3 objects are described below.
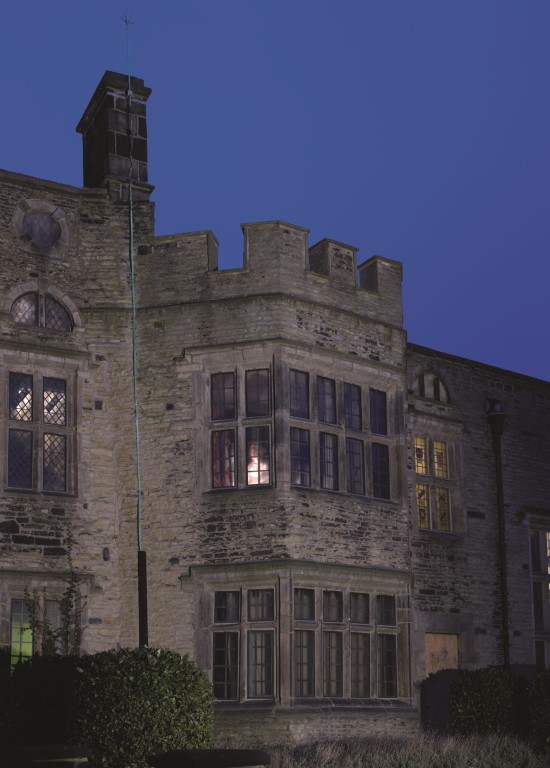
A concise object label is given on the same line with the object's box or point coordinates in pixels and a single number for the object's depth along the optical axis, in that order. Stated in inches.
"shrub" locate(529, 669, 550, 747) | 749.3
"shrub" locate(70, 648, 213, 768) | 498.0
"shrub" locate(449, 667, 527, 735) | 762.8
